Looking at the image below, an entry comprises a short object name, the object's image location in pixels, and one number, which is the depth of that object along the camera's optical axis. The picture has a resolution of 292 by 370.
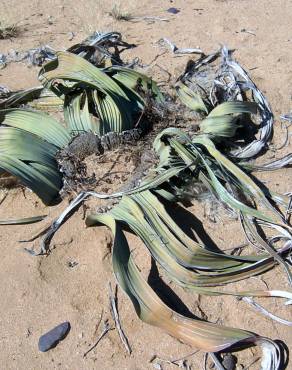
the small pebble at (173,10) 3.66
